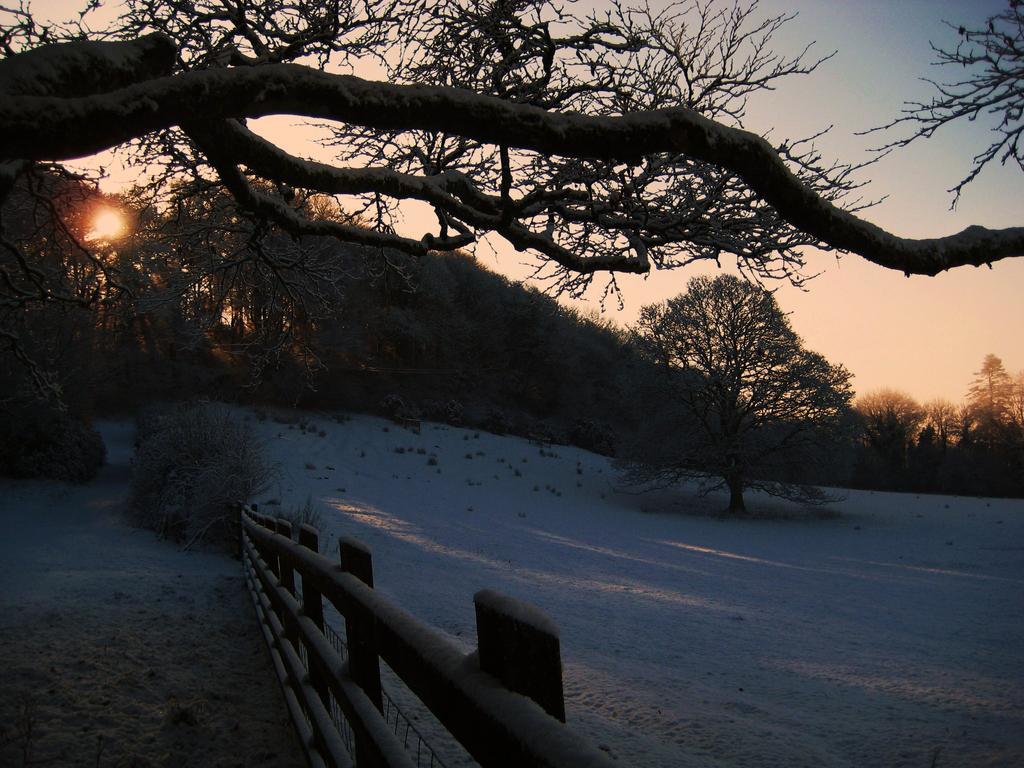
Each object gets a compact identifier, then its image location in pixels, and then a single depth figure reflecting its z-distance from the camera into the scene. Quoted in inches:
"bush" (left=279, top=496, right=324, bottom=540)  446.3
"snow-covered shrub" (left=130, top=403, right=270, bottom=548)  434.3
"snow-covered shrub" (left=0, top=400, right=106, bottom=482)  676.1
